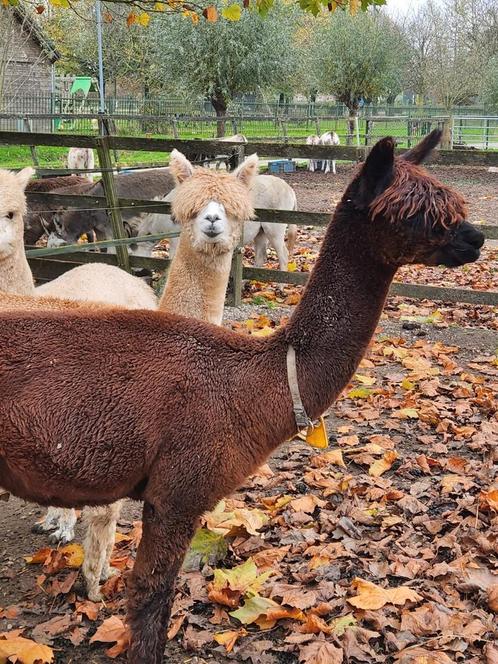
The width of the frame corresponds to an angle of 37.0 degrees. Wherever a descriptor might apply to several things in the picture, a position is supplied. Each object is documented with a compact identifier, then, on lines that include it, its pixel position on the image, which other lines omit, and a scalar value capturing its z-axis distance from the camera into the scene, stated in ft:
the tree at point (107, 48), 146.51
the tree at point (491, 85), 126.41
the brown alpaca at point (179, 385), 8.52
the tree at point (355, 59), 133.69
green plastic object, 142.00
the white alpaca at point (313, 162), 91.91
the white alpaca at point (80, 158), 69.46
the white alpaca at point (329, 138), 98.85
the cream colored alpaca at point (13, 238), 16.58
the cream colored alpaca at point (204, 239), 15.98
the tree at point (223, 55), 109.19
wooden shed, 120.78
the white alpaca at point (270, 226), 34.13
